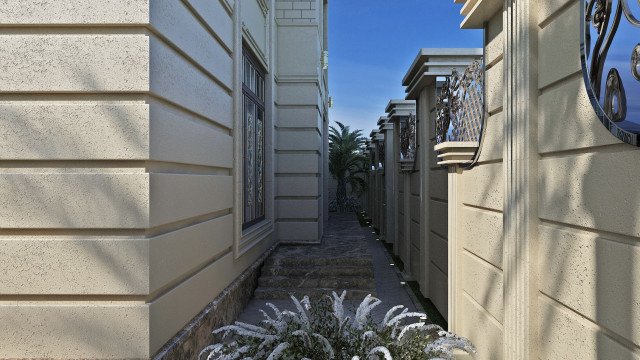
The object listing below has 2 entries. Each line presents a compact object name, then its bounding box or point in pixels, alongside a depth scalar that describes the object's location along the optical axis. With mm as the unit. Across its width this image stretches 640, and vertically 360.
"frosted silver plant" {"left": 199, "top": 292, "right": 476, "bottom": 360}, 2387
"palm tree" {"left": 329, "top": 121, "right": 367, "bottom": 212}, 23078
